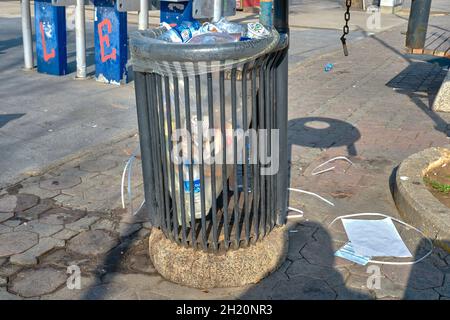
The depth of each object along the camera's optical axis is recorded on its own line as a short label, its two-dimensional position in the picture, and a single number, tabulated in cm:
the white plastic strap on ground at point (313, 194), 401
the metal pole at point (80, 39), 770
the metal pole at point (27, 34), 822
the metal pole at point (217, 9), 710
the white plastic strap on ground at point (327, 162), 457
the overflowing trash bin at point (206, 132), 264
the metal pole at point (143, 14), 723
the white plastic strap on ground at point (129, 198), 387
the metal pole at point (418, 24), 560
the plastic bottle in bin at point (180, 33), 292
